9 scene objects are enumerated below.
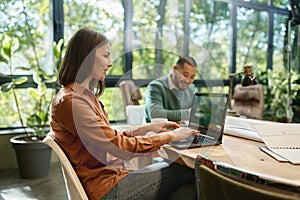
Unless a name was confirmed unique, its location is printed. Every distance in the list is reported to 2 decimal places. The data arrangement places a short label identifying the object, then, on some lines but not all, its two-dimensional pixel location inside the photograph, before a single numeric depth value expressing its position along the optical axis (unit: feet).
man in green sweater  7.54
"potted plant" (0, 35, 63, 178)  9.35
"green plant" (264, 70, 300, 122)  15.43
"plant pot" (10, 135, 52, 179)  9.37
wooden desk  3.35
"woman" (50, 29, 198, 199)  3.80
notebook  3.97
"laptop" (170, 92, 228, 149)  4.42
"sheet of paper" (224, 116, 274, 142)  4.82
